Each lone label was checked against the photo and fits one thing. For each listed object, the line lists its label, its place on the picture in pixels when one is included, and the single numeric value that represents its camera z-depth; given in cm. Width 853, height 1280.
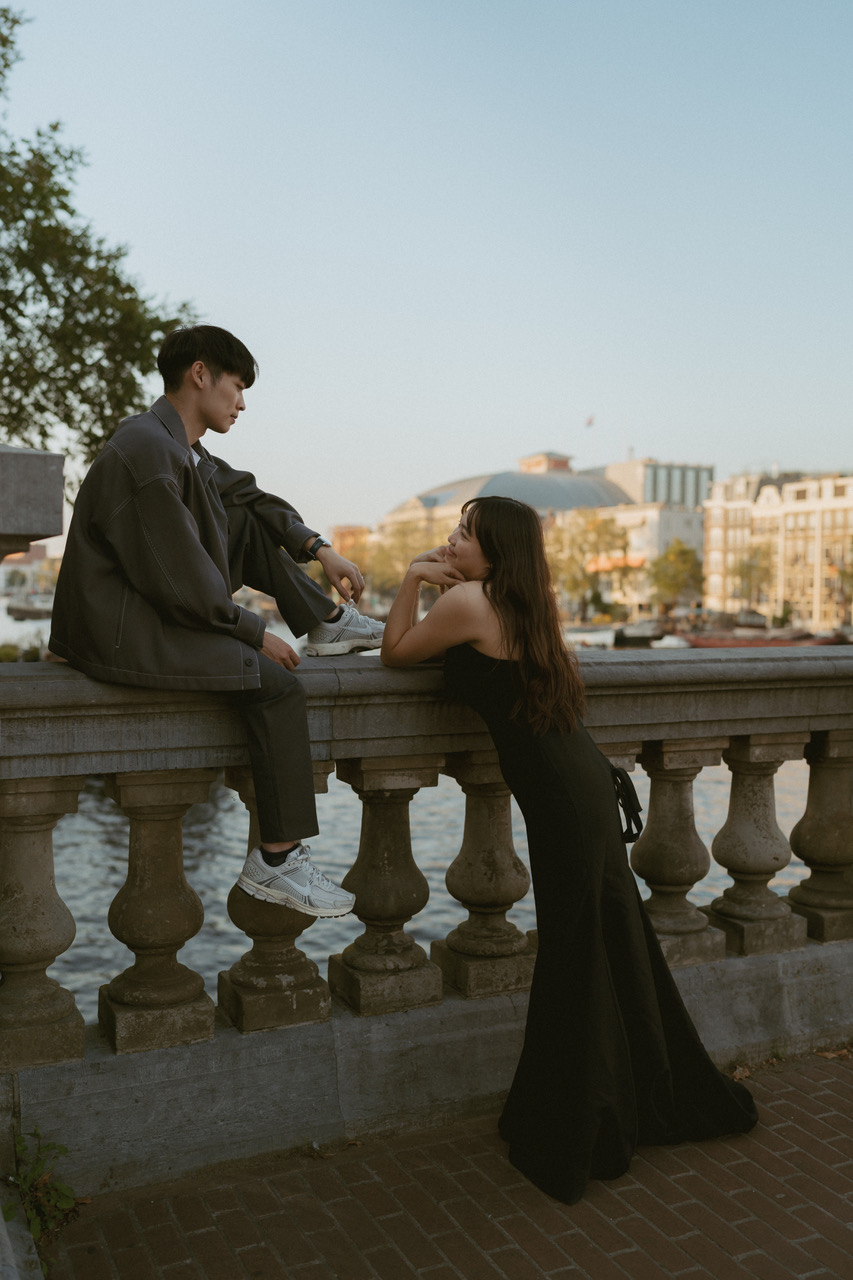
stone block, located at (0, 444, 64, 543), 239
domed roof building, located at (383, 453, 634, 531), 16225
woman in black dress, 291
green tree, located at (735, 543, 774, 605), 9838
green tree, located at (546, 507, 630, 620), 9269
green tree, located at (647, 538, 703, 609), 10138
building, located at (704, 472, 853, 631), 9988
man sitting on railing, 258
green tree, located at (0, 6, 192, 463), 1788
